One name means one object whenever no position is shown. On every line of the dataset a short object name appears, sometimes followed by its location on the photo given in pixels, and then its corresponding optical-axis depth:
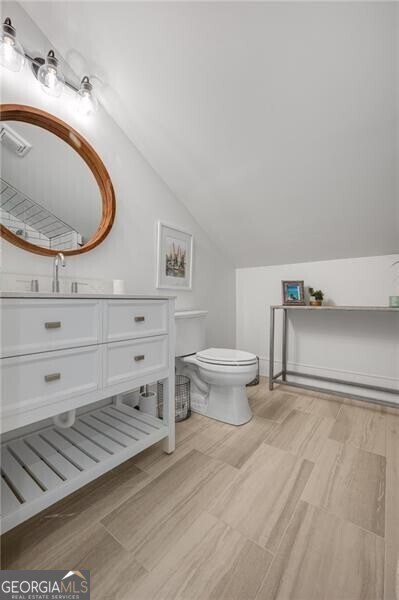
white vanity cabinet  0.82
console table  1.86
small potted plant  2.23
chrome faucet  1.20
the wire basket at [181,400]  1.77
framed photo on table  2.31
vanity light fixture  1.19
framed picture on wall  2.02
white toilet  1.64
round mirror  1.26
